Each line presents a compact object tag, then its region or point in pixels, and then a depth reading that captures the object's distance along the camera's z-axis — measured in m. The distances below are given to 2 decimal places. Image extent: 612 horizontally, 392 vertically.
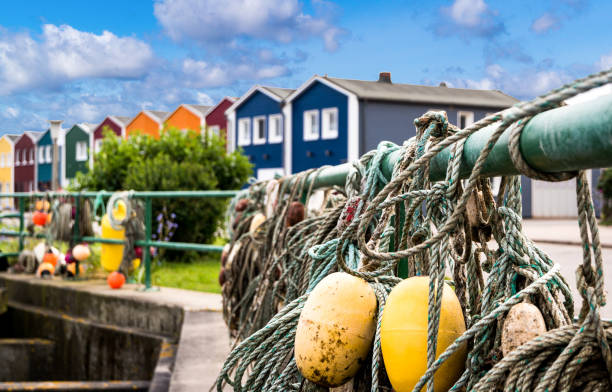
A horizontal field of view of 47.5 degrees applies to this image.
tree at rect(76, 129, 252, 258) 11.00
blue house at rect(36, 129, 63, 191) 47.25
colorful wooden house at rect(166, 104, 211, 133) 35.96
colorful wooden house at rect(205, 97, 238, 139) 35.44
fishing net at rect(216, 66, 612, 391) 0.96
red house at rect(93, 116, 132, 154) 40.81
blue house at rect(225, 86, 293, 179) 31.33
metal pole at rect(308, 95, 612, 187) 0.89
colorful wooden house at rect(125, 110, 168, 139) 38.75
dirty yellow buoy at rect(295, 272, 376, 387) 1.27
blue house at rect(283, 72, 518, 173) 27.77
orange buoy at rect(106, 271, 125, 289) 6.55
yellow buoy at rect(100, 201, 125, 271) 7.09
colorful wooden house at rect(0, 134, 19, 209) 51.47
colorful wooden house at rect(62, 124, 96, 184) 43.88
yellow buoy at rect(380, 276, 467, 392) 1.13
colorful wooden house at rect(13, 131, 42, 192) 48.72
